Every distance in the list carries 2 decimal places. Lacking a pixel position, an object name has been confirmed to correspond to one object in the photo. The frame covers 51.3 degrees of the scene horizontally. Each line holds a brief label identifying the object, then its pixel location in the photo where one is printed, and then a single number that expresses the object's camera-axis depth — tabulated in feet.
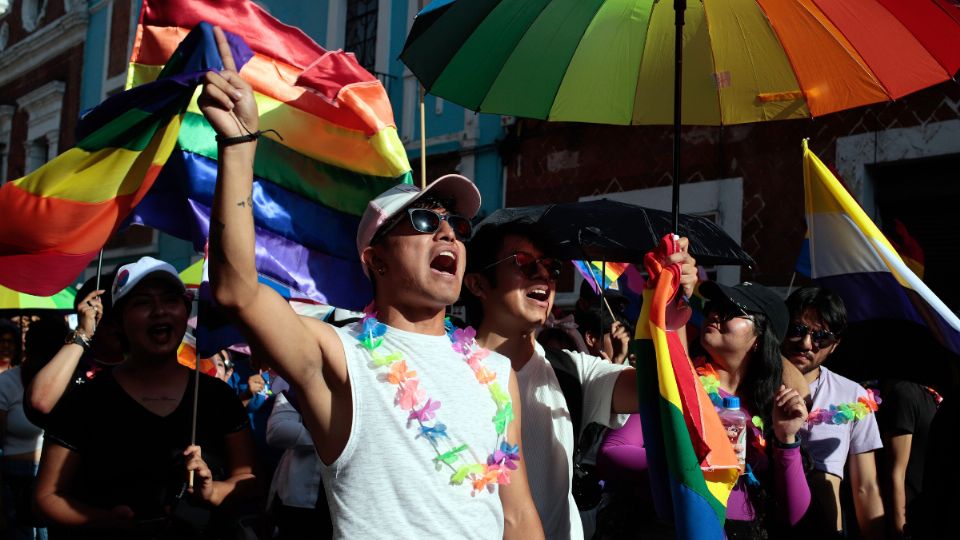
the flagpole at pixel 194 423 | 11.04
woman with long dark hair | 11.66
